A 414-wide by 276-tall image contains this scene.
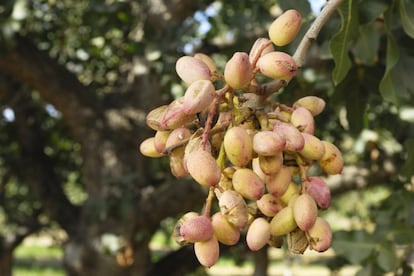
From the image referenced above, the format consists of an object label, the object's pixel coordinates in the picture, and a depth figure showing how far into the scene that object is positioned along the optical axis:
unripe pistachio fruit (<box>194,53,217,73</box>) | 0.67
